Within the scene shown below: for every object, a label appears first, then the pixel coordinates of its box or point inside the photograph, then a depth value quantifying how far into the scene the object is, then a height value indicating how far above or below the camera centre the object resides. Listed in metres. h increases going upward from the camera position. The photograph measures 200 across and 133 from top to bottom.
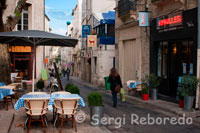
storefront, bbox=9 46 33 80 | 24.06 +0.18
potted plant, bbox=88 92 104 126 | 7.87 -1.38
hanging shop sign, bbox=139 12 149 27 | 15.38 +2.59
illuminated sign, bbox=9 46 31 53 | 23.81 +1.22
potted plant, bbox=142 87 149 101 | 13.88 -1.73
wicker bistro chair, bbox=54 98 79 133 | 7.02 -1.22
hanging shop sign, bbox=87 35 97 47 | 25.28 +2.17
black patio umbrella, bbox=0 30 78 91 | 9.14 +0.89
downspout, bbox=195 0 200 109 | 11.04 -0.27
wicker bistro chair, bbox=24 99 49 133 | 6.81 -1.19
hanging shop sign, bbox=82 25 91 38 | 30.20 +3.77
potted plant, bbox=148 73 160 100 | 13.93 -1.20
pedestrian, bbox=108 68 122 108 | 11.69 -0.87
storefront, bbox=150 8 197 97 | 12.07 +0.80
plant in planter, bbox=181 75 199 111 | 10.64 -1.12
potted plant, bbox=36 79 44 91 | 13.72 -1.24
